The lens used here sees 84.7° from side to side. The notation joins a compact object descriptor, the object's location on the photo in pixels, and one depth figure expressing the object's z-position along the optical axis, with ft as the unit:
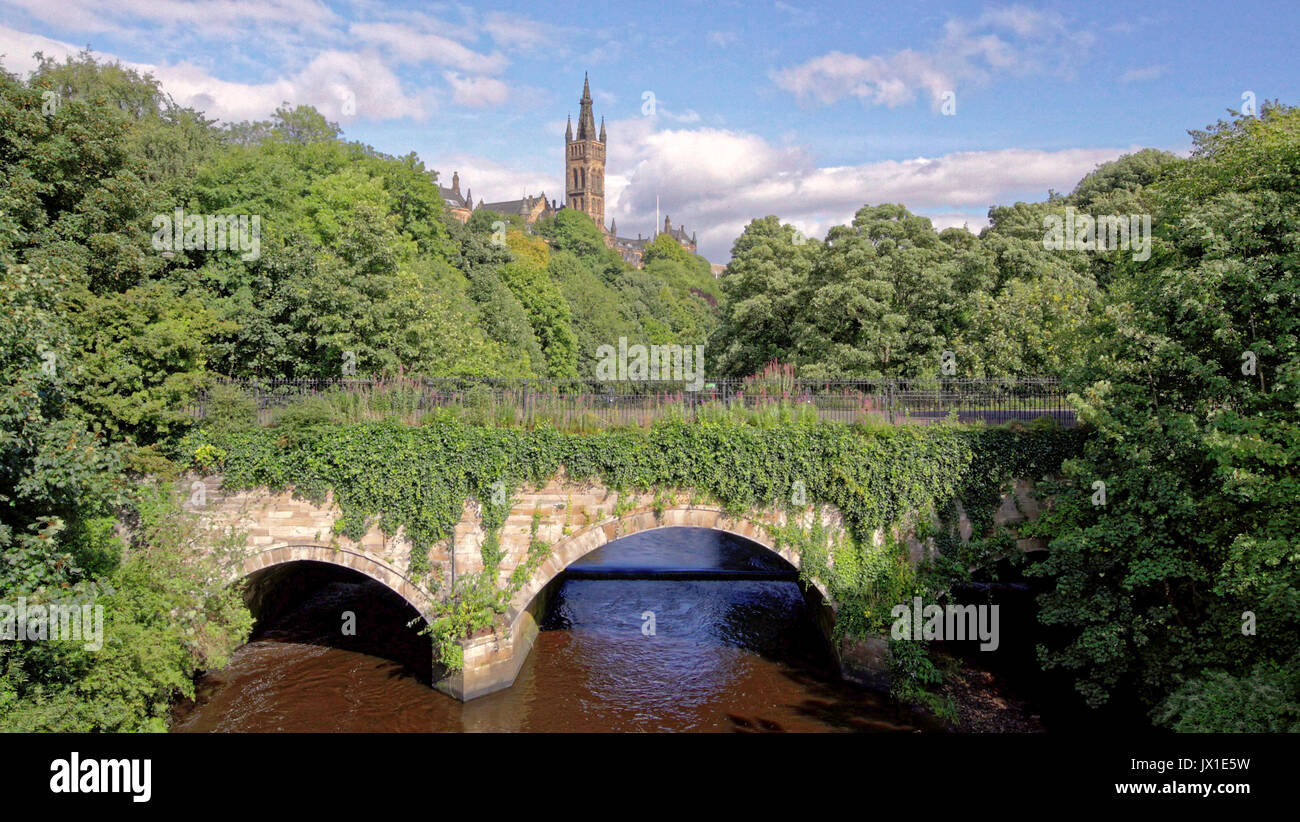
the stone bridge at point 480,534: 44.27
